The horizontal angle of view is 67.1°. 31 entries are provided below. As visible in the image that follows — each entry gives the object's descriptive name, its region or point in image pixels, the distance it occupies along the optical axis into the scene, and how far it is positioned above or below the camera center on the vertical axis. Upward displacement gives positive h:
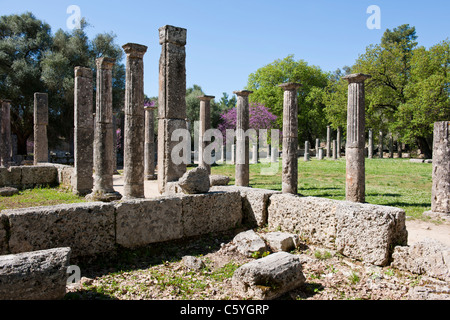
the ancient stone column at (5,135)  19.30 +0.95
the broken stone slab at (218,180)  12.62 -1.04
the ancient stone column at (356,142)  9.69 +0.31
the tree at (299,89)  42.41 +8.07
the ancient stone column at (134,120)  8.44 +0.80
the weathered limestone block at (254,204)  6.70 -1.03
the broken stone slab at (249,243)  5.57 -1.54
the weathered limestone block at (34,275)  3.39 -1.28
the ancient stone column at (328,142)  35.51 +1.15
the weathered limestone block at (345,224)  4.81 -1.14
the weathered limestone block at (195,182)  6.30 -0.56
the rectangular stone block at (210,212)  6.16 -1.14
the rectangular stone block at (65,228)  4.63 -1.10
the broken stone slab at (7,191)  11.26 -1.34
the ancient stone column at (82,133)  11.35 +0.64
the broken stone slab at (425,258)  4.23 -1.39
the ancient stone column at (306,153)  32.25 -0.04
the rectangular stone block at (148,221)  5.44 -1.16
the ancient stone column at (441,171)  8.76 -0.47
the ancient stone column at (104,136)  10.20 +0.49
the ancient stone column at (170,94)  8.40 +1.48
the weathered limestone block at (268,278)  4.12 -1.56
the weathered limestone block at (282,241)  5.63 -1.49
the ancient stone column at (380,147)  35.19 +0.61
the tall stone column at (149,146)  18.17 +0.33
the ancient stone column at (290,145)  10.23 +0.23
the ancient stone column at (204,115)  15.65 +1.72
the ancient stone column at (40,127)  16.20 +1.21
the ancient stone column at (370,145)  35.27 +0.81
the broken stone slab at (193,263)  5.09 -1.69
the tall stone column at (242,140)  12.63 +0.47
